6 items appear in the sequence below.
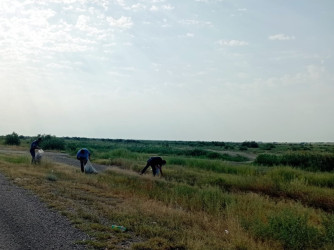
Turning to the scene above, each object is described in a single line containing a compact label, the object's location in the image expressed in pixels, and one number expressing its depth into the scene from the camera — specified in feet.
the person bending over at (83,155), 71.61
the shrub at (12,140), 233.14
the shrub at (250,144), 348.34
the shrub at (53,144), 205.16
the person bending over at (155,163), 67.87
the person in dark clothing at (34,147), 76.28
